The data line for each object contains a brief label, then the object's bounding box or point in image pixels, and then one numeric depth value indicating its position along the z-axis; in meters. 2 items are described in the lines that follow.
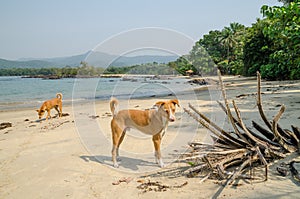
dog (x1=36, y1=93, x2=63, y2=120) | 12.98
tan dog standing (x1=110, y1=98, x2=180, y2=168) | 4.78
